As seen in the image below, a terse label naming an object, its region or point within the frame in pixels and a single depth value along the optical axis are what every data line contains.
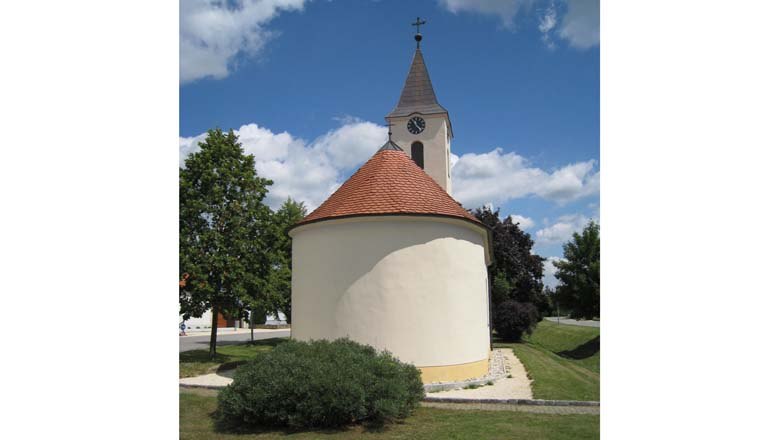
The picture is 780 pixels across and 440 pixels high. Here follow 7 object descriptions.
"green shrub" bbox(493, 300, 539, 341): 27.61
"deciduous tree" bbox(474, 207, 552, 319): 30.72
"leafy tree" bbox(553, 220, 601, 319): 17.26
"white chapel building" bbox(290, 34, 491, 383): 11.94
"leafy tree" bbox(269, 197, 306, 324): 19.27
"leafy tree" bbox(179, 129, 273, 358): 17.19
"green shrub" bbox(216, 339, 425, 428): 7.68
